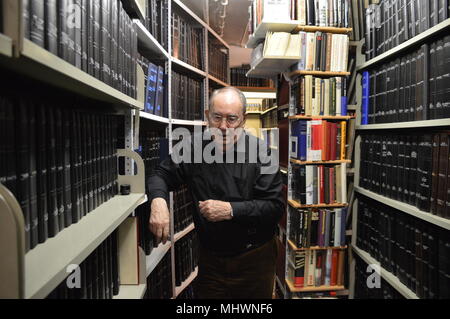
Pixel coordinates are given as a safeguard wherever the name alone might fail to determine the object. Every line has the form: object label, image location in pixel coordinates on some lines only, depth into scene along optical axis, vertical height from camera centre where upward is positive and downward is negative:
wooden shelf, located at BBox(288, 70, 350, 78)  1.85 +0.50
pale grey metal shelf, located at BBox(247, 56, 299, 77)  1.82 +0.61
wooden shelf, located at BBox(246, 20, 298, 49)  1.76 +0.80
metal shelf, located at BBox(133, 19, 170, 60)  1.24 +0.56
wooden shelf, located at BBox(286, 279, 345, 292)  1.94 -0.98
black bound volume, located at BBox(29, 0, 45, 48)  0.50 +0.23
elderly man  1.30 -0.23
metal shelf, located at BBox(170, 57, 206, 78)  1.83 +0.59
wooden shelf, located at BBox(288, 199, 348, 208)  1.87 -0.39
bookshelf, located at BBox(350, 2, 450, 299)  1.21 -0.30
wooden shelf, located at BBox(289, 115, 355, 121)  1.85 +0.21
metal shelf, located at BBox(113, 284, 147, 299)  0.98 -0.52
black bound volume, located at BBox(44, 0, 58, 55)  0.54 +0.24
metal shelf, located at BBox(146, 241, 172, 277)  1.34 -0.57
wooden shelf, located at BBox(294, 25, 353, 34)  1.85 +0.80
